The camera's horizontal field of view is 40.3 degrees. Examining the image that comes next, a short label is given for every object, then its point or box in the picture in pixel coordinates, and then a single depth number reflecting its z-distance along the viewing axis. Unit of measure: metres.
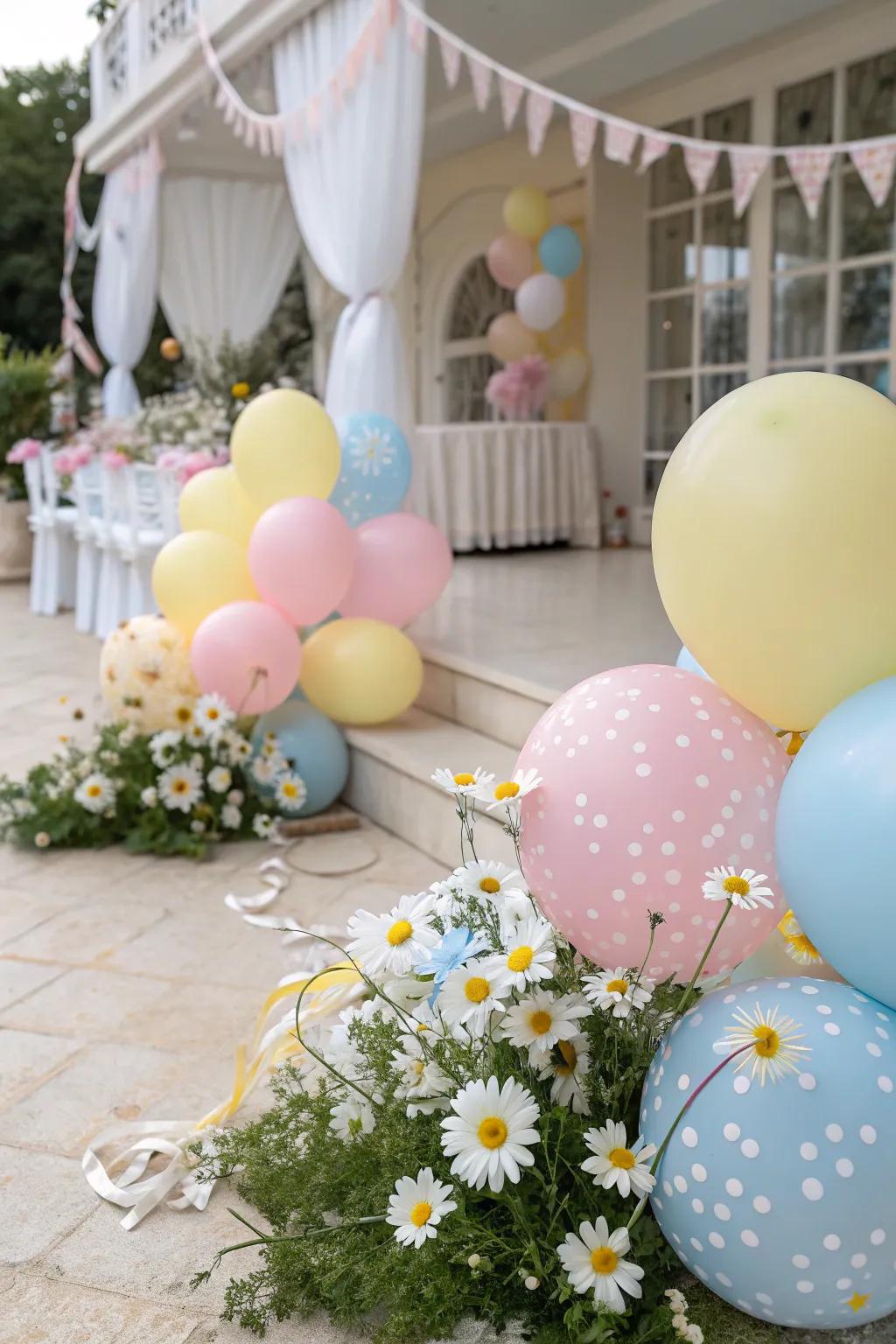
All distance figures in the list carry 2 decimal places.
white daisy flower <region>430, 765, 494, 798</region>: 1.60
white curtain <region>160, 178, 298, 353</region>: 8.08
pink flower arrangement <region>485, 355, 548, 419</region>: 7.29
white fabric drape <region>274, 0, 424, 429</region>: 4.24
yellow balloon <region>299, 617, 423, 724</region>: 3.64
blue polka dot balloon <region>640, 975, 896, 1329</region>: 1.28
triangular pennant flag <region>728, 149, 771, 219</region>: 3.79
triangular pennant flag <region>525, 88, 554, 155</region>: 4.06
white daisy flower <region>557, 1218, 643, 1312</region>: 1.36
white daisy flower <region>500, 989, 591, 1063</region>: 1.49
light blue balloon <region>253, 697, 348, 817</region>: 3.63
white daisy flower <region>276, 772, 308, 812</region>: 3.54
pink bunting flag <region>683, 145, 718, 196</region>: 3.81
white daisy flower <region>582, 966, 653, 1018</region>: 1.46
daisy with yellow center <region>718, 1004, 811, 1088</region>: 1.31
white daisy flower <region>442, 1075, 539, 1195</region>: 1.37
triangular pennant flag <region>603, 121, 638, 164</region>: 3.82
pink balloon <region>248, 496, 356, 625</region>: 3.40
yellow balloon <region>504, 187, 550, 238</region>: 7.02
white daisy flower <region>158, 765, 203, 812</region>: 3.37
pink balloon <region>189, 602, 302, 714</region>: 3.40
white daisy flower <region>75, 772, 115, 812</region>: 3.36
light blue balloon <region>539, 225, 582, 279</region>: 6.88
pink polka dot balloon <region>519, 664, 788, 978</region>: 1.48
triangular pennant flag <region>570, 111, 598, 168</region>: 3.99
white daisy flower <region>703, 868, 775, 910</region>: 1.38
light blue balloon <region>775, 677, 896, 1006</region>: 1.26
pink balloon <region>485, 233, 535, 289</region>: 7.20
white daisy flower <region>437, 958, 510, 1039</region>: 1.47
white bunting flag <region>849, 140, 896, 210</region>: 3.45
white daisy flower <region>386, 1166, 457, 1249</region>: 1.42
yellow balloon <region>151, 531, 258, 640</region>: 3.65
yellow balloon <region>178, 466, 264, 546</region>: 3.84
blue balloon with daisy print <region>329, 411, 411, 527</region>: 3.95
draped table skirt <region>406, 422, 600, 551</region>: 6.46
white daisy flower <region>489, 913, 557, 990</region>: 1.47
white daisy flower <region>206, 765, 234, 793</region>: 3.38
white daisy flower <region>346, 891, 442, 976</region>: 1.54
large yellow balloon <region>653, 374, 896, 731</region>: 1.39
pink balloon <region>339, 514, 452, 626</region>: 3.76
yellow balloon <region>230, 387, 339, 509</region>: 3.57
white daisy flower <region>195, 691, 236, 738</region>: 3.40
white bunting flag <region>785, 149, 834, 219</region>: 3.73
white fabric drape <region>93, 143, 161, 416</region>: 7.29
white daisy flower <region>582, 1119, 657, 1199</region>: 1.38
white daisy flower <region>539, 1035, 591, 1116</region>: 1.53
